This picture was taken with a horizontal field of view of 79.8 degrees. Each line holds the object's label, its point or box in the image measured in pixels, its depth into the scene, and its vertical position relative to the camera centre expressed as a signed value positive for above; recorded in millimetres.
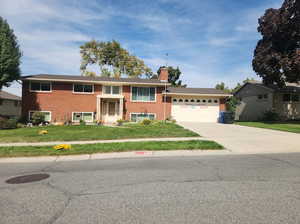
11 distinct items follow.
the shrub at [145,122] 18042 -751
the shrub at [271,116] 23141 +160
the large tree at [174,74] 51219 +11762
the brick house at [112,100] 20000 +1695
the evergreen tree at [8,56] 18516 +5908
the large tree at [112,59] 39941 +12441
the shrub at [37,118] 18453 -591
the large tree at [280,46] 19719 +8508
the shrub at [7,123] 15514 -999
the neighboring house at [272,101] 24812 +2412
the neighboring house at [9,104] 30947 +1452
